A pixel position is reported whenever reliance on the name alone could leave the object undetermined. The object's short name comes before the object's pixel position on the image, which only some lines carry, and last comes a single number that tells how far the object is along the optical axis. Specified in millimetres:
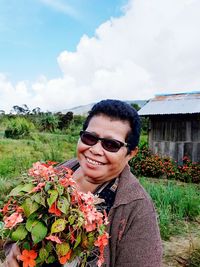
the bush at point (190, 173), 7014
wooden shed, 7478
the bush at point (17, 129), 12617
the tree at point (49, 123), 15859
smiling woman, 940
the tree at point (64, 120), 16513
